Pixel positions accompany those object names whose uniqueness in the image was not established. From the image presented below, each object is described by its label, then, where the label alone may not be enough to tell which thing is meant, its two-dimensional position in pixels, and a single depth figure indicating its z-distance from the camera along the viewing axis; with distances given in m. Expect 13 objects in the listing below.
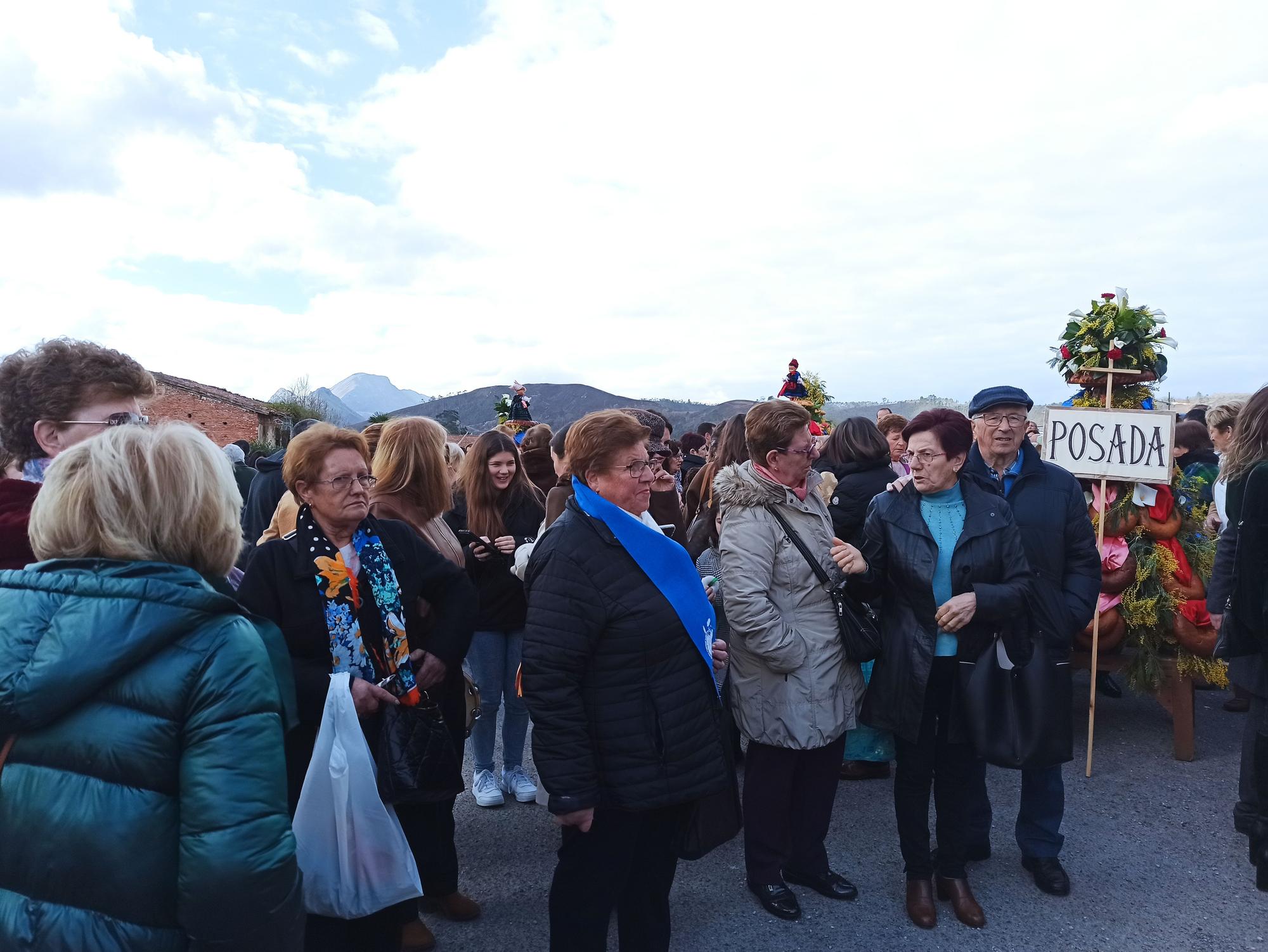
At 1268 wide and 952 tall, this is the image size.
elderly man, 3.54
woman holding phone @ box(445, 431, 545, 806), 4.27
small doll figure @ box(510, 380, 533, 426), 9.17
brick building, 30.12
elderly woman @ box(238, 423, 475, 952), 2.41
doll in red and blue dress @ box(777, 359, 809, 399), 7.50
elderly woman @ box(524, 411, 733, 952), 2.40
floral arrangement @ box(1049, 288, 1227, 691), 4.93
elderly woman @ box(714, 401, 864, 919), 3.30
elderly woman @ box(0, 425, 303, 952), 1.48
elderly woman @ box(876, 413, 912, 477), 6.87
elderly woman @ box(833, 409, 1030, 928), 3.28
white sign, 4.71
